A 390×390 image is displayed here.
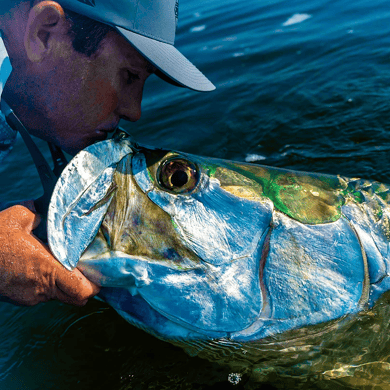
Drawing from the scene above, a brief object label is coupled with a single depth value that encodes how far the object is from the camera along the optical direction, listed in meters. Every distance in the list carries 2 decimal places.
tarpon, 0.47
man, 0.48
